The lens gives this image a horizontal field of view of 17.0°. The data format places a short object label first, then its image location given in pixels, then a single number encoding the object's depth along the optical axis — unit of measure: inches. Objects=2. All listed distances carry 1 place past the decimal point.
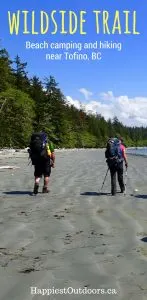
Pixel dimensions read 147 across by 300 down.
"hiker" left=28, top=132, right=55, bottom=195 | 524.1
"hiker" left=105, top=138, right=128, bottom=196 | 538.6
